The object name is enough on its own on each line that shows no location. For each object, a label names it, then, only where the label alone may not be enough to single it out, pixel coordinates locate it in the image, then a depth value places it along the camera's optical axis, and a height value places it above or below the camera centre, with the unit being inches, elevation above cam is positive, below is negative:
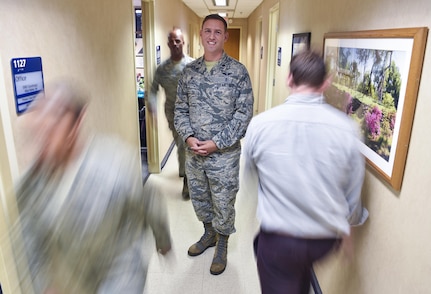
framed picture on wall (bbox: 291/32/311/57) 103.8 +6.6
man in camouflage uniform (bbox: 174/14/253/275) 81.4 -14.3
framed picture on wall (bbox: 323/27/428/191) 42.9 -3.9
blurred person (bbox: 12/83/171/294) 38.4 -17.0
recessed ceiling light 231.6 +40.3
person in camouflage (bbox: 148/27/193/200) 123.1 -5.3
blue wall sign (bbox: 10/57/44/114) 51.2 -3.5
